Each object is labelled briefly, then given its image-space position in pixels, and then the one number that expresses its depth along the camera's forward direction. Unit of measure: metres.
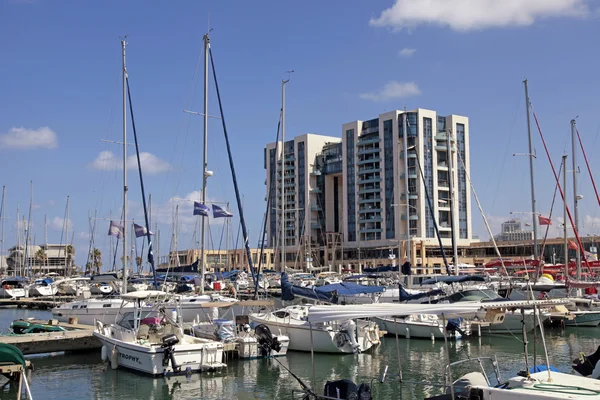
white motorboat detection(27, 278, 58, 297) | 71.81
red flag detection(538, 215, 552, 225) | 49.79
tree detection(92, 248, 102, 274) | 119.89
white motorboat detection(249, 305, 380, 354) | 28.55
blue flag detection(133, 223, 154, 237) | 47.91
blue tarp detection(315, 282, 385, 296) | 37.16
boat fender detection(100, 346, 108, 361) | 27.16
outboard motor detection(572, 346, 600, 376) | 18.12
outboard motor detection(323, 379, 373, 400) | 15.20
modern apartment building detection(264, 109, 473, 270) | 113.12
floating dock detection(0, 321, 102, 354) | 28.30
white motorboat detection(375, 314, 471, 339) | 33.34
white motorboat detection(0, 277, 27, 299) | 71.00
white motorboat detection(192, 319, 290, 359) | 27.62
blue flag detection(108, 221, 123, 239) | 43.91
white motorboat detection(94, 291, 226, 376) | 23.98
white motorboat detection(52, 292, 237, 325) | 39.75
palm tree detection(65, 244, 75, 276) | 102.09
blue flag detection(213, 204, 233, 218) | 38.38
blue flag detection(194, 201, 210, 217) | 36.50
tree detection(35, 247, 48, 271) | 123.12
